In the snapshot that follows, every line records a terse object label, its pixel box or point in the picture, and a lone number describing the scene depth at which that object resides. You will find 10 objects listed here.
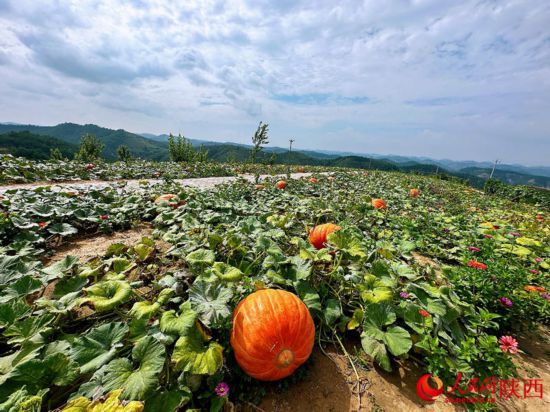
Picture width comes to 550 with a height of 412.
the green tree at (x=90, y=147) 22.61
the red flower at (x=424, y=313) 2.25
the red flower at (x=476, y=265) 2.82
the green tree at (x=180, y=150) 22.15
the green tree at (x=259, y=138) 20.09
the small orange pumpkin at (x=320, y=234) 3.76
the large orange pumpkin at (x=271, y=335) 1.82
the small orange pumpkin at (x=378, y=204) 6.58
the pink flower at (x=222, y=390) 1.67
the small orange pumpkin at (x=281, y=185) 8.74
